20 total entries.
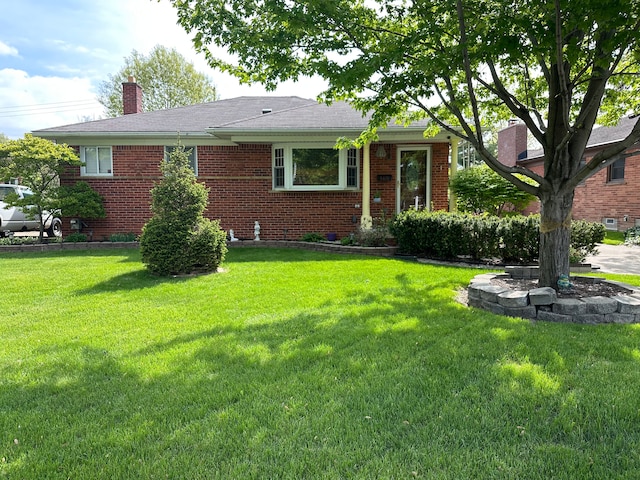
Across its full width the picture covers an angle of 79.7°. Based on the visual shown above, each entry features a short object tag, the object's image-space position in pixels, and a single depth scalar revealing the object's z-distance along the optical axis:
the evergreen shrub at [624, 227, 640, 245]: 10.68
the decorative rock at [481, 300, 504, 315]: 4.41
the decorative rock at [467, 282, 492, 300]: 4.74
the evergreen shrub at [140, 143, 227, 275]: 6.72
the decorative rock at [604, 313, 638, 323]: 4.09
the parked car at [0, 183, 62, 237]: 13.36
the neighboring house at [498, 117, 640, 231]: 14.20
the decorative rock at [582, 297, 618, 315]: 4.09
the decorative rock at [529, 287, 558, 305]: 4.21
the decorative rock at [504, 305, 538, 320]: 4.27
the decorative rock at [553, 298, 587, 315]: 4.11
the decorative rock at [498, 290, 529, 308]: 4.29
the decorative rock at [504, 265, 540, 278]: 5.54
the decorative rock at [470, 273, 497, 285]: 5.14
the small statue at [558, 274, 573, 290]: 4.62
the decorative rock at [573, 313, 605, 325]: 4.09
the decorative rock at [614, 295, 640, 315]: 4.07
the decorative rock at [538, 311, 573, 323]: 4.12
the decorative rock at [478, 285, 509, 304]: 4.51
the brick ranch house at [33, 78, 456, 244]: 11.18
